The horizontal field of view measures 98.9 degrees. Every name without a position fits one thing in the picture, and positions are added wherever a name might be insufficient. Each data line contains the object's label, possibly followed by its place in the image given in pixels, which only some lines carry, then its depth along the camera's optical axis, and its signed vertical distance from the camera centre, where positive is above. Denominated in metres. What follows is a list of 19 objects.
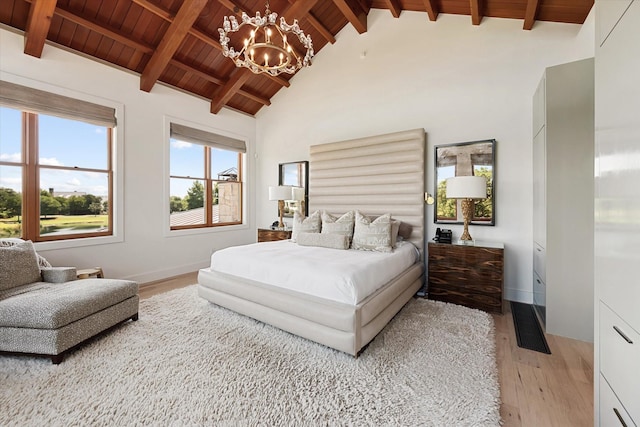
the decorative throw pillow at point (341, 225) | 3.79 -0.19
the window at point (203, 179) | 4.80 +0.62
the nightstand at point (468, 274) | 3.12 -0.75
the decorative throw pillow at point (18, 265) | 2.45 -0.52
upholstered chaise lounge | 2.09 -0.79
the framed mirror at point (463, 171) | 3.55 +0.54
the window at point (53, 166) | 3.19 +0.57
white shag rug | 1.60 -1.18
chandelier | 2.54 +1.67
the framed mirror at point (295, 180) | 5.19 +0.62
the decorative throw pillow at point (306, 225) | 4.10 -0.21
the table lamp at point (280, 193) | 4.90 +0.32
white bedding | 2.29 -0.54
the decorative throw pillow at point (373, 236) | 3.41 -0.31
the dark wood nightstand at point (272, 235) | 4.91 -0.44
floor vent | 2.40 -1.16
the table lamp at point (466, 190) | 3.25 +0.26
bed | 2.24 -0.52
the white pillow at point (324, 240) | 3.50 -0.38
